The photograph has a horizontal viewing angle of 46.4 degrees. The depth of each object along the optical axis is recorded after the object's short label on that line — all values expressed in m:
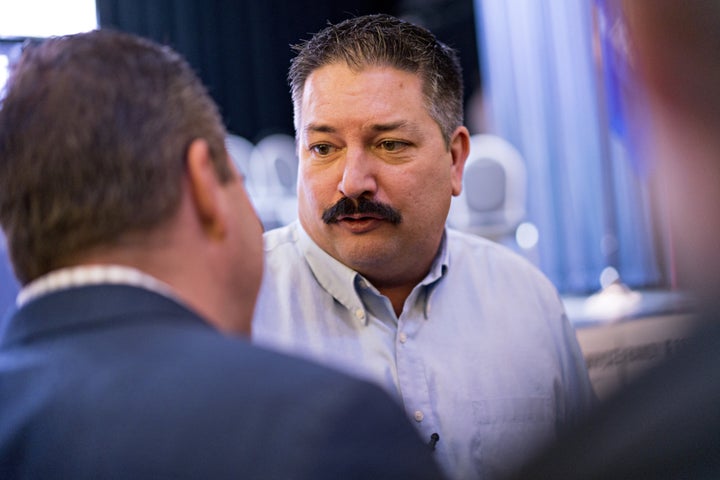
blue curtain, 6.40
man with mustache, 1.61
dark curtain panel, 8.06
